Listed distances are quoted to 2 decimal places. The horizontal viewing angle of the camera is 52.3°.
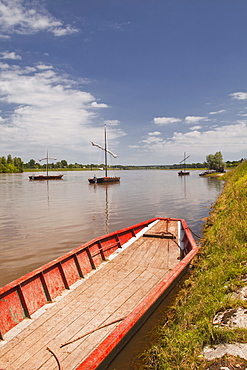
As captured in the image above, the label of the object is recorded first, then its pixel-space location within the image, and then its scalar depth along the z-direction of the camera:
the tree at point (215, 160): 122.31
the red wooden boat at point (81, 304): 4.34
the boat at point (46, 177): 98.19
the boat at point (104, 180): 68.62
